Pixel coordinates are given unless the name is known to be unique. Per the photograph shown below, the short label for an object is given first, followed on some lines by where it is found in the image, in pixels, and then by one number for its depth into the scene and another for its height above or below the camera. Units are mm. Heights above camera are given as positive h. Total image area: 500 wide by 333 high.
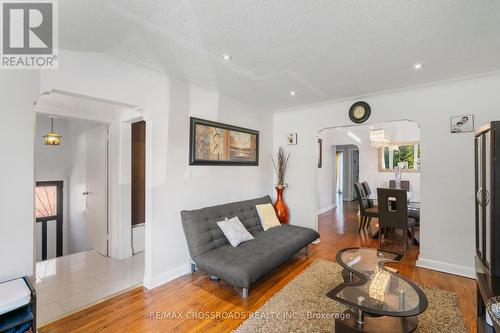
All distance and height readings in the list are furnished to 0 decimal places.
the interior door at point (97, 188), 3482 -345
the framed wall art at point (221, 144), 3014 +338
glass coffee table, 1576 -997
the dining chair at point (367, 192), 4945 -608
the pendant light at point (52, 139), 3916 +476
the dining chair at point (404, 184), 6098 -495
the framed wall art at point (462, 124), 2725 +519
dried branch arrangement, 4328 +67
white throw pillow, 2861 -837
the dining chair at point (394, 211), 3559 -713
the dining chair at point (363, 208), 4410 -850
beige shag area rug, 1883 -1324
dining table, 4094 -862
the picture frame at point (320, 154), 6720 +369
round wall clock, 3363 +818
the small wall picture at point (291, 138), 4223 +527
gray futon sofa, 2303 -972
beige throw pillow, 3589 -811
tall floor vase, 4086 -741
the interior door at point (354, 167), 9023 -21
